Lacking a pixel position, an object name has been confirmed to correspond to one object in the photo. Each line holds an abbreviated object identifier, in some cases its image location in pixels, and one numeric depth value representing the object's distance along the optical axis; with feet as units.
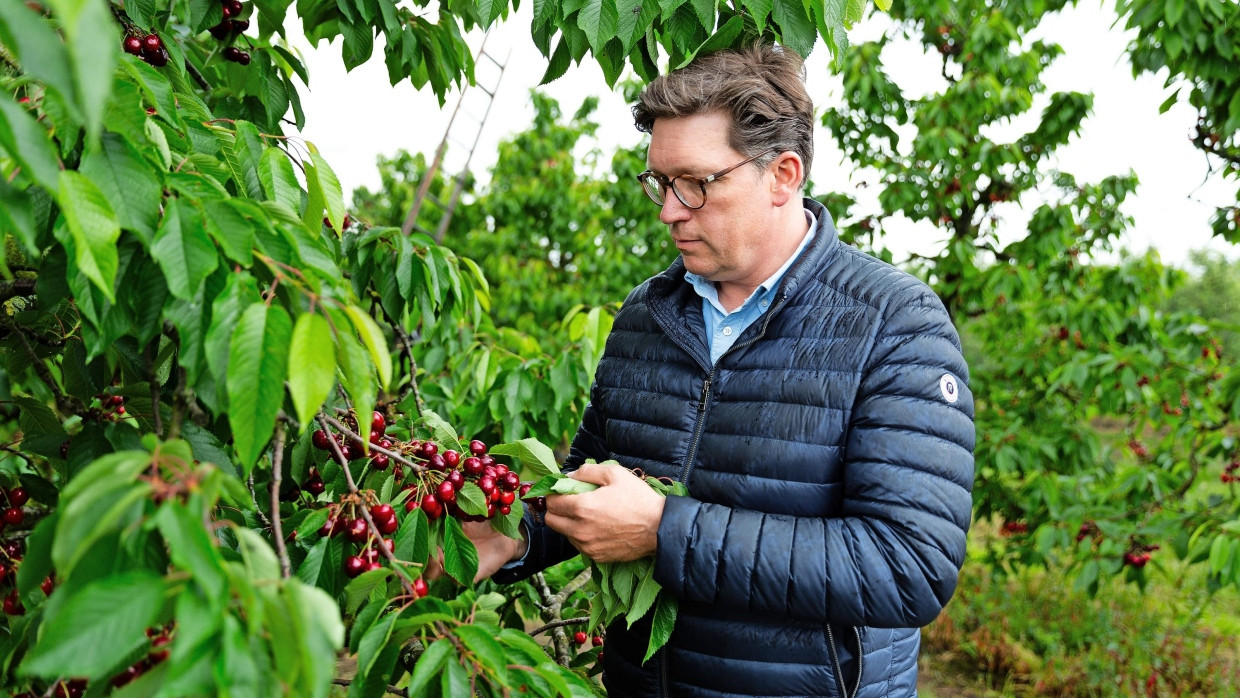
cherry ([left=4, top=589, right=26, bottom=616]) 4.20
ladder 12.14
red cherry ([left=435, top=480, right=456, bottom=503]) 4.26
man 4.59
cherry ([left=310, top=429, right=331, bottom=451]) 4.52
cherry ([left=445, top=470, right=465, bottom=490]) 4.31
